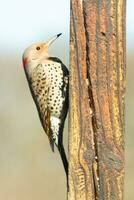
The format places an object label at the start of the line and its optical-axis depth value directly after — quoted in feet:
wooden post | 22.65
